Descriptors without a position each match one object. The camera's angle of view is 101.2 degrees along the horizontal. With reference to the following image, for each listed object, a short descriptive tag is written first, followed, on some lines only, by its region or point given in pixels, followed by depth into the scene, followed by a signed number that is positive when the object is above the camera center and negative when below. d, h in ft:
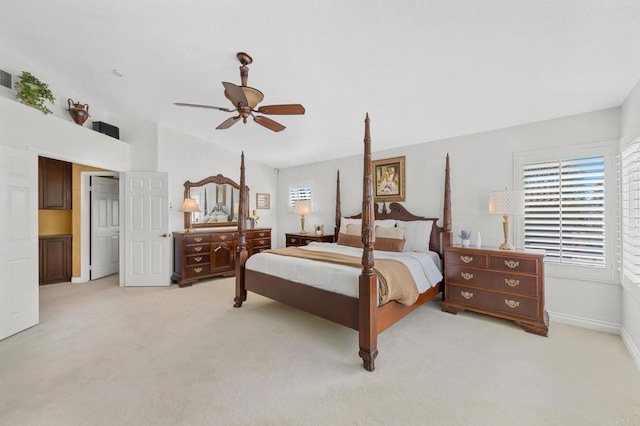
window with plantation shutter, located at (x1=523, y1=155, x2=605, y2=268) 9.74 +0.11
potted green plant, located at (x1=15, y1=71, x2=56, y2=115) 9.98 +4.71
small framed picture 20.93 +0.92
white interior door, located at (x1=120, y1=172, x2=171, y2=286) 15.16 -0.98
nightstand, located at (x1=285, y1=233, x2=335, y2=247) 17.24 -1.79
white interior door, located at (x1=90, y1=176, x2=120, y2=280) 16.78 -0.96
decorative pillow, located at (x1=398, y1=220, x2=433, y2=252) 13.05 -1.18
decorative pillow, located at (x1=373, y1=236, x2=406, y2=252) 12.70 -1.54
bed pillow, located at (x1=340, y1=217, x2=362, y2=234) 15.64 -0.63
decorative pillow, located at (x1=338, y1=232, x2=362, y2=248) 14.14 -1.53
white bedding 8.66 -2.18
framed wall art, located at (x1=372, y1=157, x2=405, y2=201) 15.21 +2.01
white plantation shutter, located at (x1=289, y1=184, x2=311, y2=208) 20.29 +1.55
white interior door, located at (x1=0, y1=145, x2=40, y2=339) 9.17 -1.03
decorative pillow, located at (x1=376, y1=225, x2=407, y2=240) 13.12 -1.03
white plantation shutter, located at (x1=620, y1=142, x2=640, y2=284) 7.57 +0.05
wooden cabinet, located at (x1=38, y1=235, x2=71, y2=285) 15.48 -2.80
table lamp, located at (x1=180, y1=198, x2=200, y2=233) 16.21 +0.38
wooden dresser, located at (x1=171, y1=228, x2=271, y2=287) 15.25 -2.58
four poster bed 7.69 -2.52
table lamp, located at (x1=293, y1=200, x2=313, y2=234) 18.57 +0.31
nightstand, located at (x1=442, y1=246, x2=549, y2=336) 9.43 -2.80
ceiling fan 8.02 +3.54
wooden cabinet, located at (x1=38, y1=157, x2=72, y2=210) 15.31 +1.68
